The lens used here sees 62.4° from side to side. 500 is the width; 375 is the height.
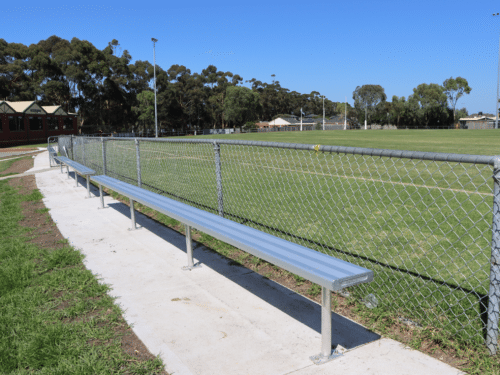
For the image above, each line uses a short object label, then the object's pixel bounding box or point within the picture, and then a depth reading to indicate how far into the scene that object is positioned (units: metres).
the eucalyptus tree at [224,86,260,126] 86.75
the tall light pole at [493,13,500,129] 64.62
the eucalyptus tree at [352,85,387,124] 112.19
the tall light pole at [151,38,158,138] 46.47
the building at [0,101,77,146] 42.34
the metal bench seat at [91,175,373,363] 2.70
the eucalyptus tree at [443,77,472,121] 99.75
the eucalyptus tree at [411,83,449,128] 95.31
